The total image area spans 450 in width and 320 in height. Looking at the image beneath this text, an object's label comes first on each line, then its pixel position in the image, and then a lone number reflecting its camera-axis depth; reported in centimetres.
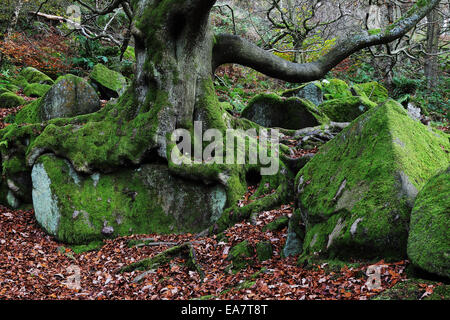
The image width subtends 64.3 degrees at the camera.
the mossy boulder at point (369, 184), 388
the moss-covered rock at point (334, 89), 1555
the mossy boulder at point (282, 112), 1151
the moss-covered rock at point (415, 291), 284
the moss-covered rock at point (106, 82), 1438
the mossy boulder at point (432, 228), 303
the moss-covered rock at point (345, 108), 1234
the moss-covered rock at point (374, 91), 1633
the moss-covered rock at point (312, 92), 1404
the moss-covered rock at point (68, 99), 1158
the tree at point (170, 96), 787
